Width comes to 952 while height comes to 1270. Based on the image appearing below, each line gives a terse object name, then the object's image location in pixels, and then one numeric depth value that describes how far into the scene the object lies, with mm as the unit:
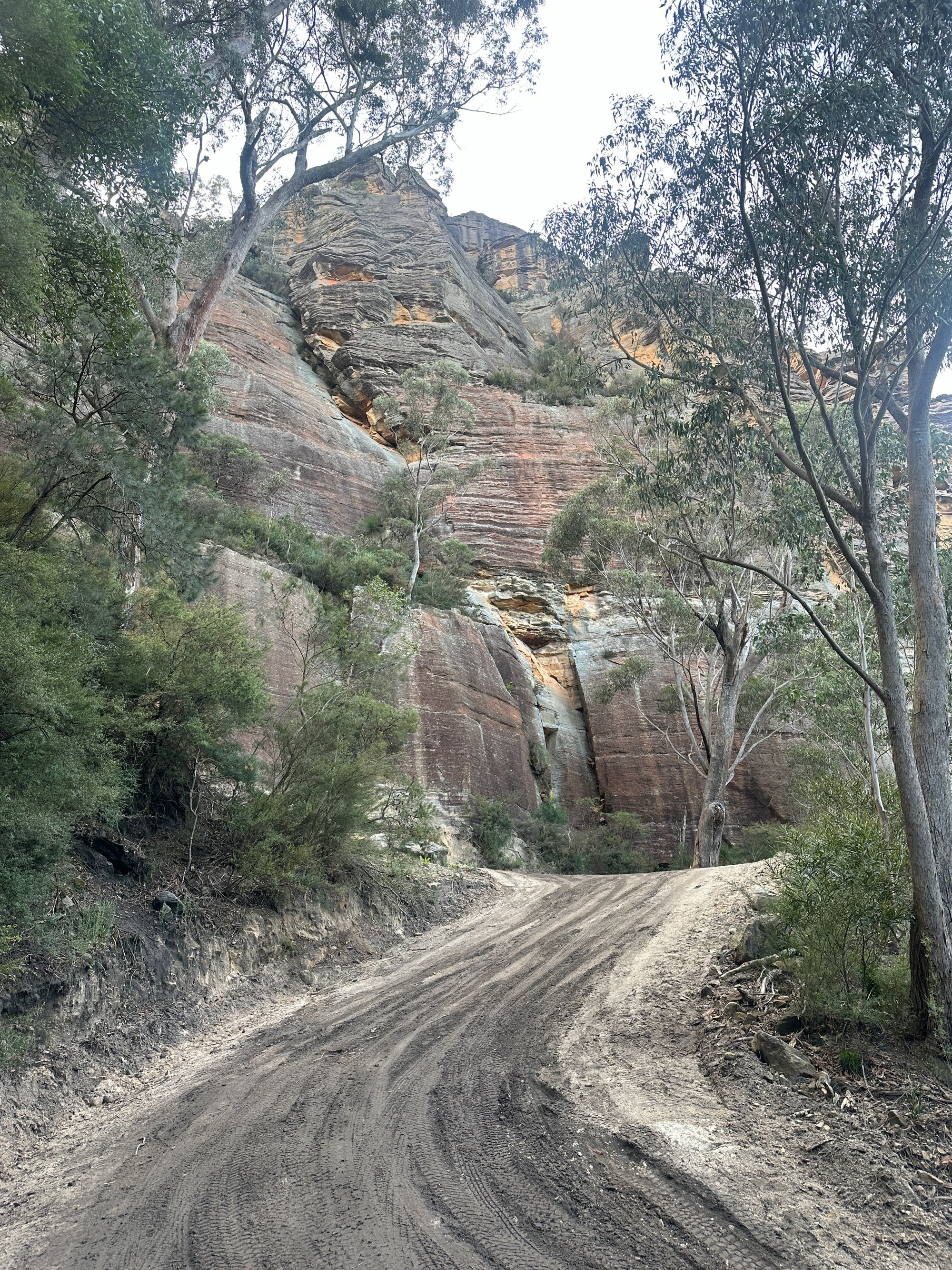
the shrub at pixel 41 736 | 5707
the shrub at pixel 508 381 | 41156
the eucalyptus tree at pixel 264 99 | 13336
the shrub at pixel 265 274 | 42875
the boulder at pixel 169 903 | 7965
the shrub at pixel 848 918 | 6004
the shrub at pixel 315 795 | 9445
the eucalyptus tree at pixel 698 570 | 10750
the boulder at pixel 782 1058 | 5551
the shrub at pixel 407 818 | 14211
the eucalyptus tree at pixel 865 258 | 6633
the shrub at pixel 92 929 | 6391
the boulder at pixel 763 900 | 8172
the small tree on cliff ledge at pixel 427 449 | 30484
